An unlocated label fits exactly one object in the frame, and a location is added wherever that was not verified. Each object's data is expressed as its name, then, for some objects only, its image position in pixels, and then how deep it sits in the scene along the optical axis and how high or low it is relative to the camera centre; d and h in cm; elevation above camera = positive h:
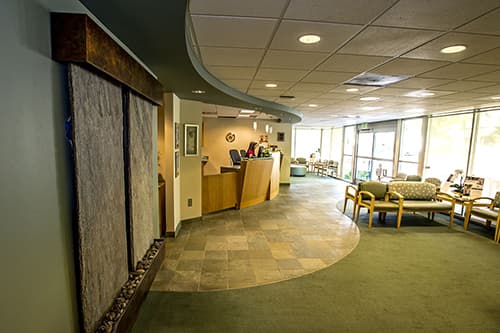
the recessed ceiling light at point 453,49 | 231 +89
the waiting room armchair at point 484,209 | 477 -124
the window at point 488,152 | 543 -11
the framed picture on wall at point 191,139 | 478 +0
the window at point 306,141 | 1443 +4
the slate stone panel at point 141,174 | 238 -37
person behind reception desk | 649 -24
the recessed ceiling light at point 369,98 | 479 +87
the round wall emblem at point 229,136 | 1038 +14
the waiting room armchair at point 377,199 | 519 -119
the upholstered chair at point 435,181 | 633 -89
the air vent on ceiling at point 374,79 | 336 +89
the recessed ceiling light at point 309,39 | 216 +89
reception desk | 555 -108
